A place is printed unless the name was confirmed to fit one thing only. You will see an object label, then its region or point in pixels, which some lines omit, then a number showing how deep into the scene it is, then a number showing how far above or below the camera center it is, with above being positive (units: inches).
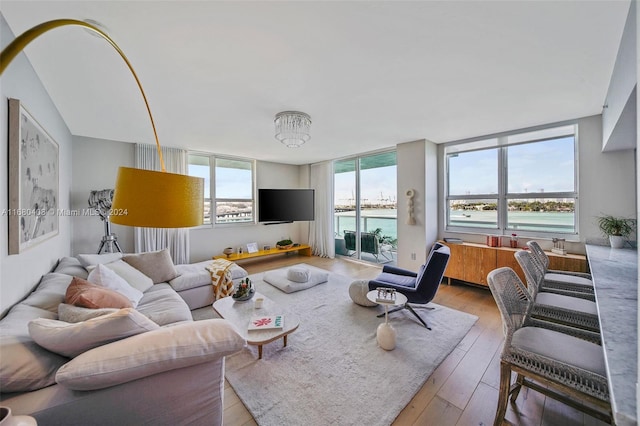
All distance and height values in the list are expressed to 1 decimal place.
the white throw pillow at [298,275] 145.6 -38.4
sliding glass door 197.8 +5.8
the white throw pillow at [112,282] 81.0 -24.4
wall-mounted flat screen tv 210.8 +7.6
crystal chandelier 109.2 +41.2
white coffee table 76.8 -39.2
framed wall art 59.2 +9.8
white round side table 85.1 -44.5
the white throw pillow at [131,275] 99.3 -26.5
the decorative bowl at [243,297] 102.1 -36.3
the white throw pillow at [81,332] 44.2 -22.9
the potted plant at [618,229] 103.9 -7.5
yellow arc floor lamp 40.6 +2.6
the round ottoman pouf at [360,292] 120.0 -40.9
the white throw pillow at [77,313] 56.1 -24.0
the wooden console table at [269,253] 194.9 -35.9
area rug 61.4 -50.2
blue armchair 98.8 -31.9
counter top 26.8 -19.8
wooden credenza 115.3 -26.7
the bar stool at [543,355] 46.2 -31.0
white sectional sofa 39.3 -29.6
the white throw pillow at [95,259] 102.7 -20.7
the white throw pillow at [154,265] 114.1 -25.3
